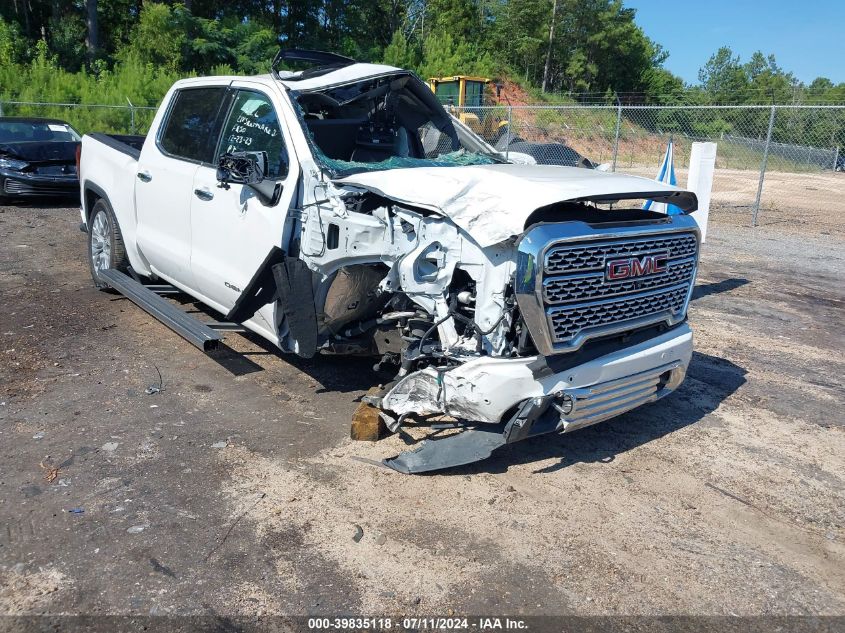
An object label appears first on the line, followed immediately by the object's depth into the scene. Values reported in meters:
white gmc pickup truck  3.53
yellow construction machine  28.63
